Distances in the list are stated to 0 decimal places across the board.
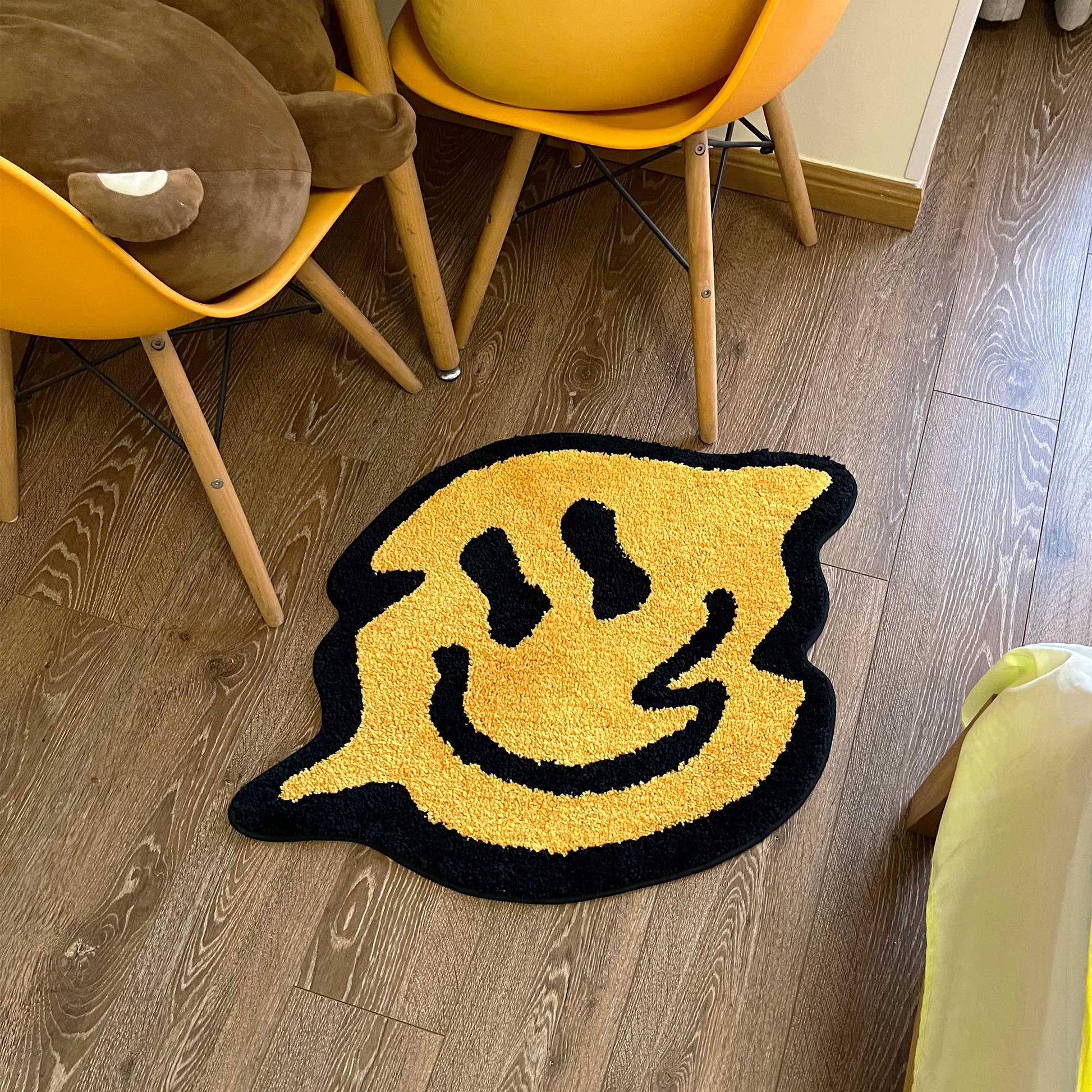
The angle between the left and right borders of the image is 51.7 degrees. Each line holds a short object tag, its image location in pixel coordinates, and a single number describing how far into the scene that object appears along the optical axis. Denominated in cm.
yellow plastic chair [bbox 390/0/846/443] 123
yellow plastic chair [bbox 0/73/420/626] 101
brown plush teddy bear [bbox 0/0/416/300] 104
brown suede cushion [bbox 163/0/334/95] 126
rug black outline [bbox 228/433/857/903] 129
